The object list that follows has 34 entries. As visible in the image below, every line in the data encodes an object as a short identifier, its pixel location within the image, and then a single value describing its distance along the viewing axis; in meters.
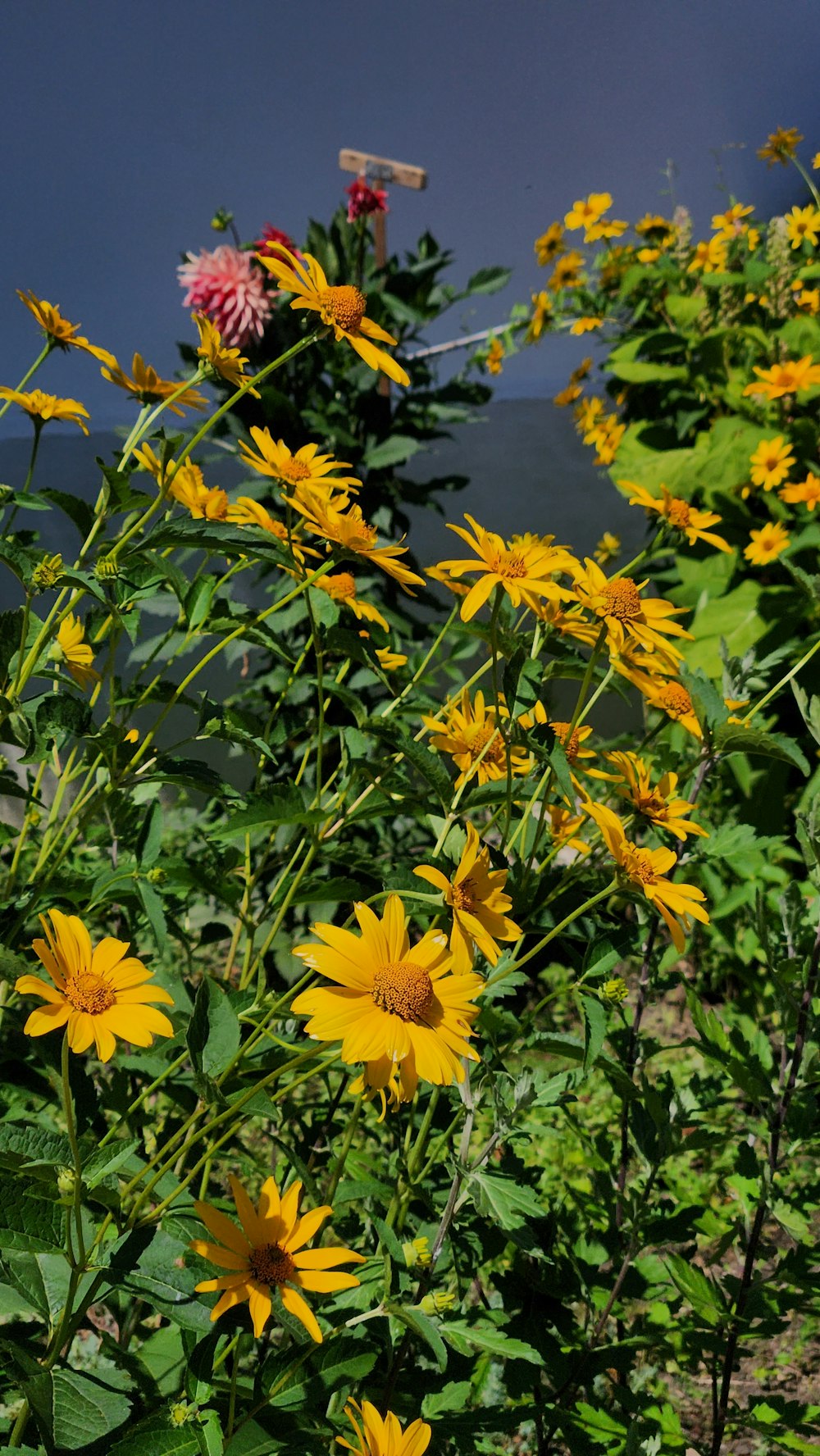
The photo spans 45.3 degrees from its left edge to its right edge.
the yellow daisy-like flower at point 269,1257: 0.52
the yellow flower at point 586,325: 3.00
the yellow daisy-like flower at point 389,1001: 0.50
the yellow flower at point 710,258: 2.85
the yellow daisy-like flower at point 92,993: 0.51
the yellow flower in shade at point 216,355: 0.74
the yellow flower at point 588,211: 2.90
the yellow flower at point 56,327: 0.82
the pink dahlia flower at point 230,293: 1.83
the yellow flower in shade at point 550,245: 3.13
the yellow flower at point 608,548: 1.40
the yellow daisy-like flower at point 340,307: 0.67
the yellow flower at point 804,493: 1.63
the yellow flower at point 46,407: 0.81
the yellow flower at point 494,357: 2.86
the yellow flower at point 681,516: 0.86
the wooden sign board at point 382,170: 2.44
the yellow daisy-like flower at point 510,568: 0.65
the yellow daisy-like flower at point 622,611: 0.68
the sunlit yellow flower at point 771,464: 2.12
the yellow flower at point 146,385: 0.80
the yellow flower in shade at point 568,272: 3.04
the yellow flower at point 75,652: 0.75
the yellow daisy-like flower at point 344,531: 0.69
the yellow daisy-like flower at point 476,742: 0.77
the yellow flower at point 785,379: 1.85
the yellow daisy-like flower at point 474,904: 0.55
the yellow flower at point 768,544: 2.16
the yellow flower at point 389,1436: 0.54
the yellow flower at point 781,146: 2.90
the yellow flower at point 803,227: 2.61
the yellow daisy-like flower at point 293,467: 0.75
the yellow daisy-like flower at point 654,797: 0.72
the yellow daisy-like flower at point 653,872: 0.64
